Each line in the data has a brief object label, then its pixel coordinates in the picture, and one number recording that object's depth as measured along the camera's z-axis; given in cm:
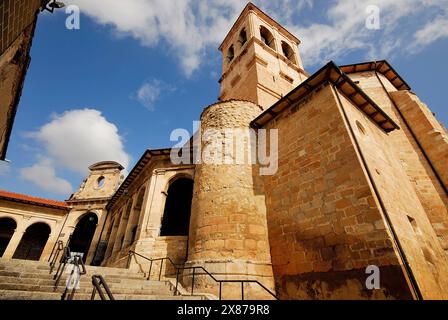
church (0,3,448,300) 496
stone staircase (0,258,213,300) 433
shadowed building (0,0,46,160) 394
